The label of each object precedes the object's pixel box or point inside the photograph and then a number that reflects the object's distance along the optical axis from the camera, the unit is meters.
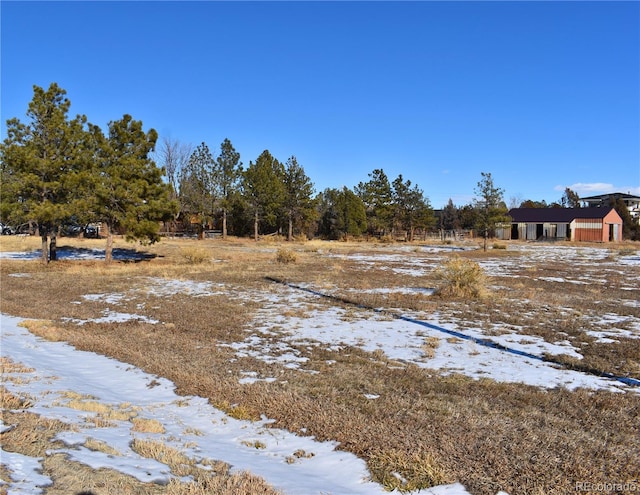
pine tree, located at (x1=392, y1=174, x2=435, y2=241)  53.50
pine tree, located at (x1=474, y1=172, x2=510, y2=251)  38.75
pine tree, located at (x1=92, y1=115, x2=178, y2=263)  21.84
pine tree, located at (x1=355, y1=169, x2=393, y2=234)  53.44
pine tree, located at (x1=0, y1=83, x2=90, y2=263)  19.83
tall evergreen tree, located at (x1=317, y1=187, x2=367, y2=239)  53.50
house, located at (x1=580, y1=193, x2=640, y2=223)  81.50
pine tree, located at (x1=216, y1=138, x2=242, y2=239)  48.03
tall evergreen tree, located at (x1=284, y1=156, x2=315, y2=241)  47.84
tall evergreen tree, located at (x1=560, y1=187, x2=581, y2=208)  94.81
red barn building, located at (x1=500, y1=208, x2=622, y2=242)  58.66
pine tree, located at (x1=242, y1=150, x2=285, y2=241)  45.69
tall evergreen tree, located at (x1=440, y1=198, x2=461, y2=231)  70.29
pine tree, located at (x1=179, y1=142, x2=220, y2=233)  48.09
